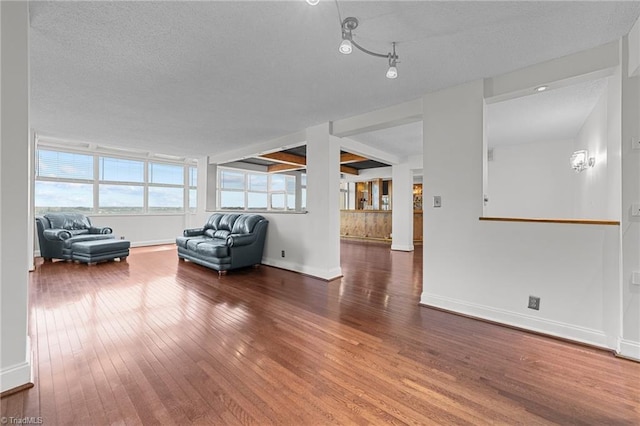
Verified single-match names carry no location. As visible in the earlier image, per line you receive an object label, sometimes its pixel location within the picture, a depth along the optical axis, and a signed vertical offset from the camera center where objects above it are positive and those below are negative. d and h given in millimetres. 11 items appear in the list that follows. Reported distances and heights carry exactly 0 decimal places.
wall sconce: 3846 +777
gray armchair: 5398 -478
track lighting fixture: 1785 +1304
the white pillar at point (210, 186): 7188 +683
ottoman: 5156 -787
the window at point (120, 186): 7137 +687
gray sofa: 4602 -579
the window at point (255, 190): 9367 +789
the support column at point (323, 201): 4336 +172
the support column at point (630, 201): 2064 +89
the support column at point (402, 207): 7062 +125
